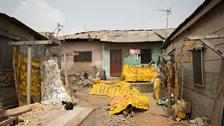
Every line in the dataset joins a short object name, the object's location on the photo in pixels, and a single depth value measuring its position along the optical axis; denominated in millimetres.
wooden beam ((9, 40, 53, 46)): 4369
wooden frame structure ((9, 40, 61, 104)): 4422
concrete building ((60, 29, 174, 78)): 12840
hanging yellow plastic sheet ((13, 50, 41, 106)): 4853
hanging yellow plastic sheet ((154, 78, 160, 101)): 7727
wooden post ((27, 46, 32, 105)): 4466
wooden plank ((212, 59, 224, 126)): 2771
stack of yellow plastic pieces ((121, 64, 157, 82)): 10130
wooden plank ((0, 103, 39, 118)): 3072
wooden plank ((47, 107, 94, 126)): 2688
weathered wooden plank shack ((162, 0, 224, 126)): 2943
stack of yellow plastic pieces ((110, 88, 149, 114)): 6051
